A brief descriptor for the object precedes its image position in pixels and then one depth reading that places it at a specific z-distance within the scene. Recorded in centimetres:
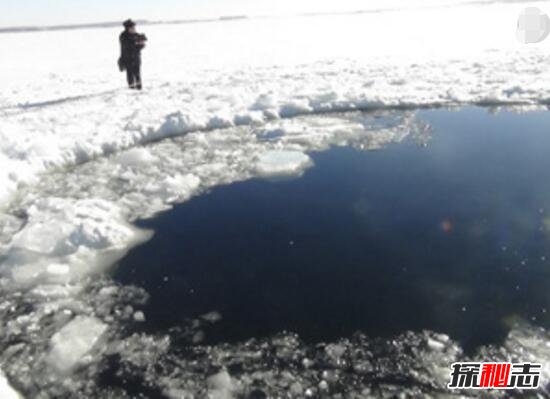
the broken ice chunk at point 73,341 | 349
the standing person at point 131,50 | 1184
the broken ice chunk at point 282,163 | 700
